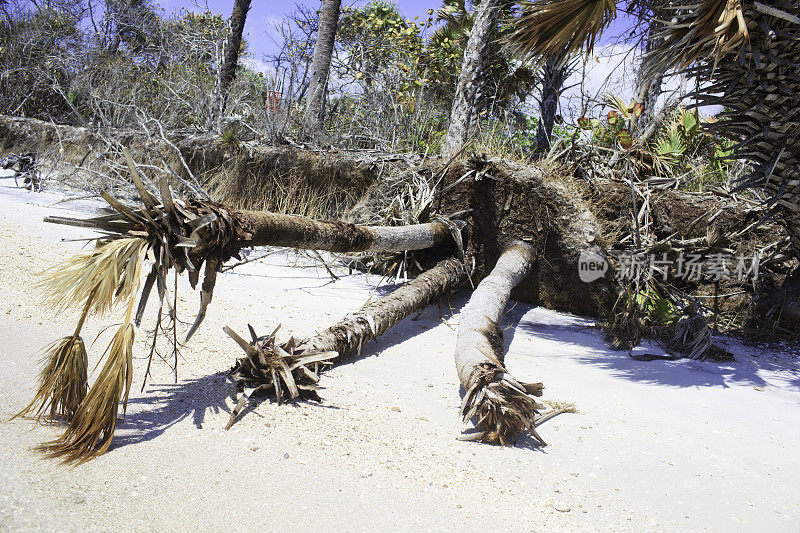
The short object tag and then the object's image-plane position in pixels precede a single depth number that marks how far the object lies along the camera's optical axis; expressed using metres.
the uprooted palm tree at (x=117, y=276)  1.82
